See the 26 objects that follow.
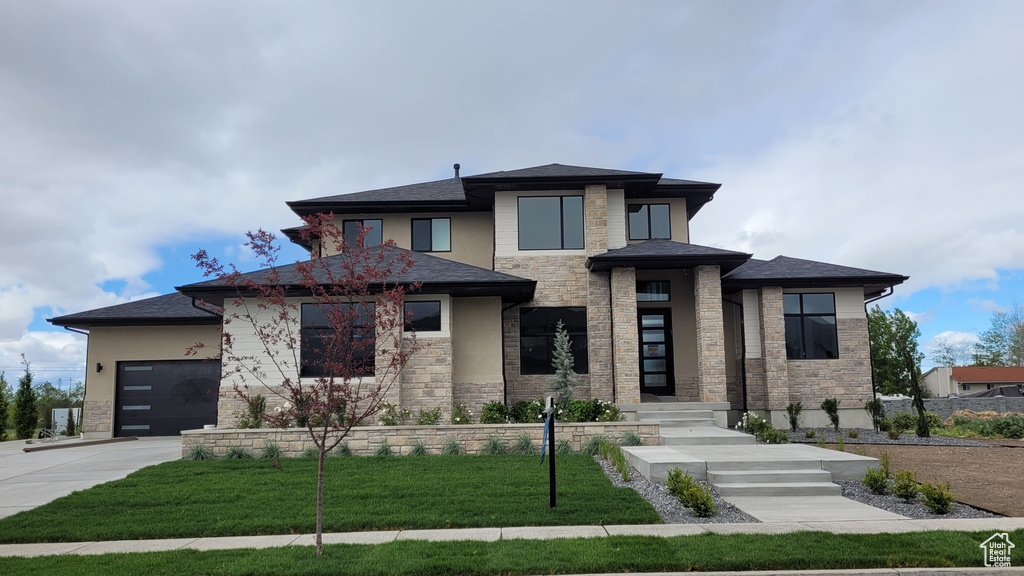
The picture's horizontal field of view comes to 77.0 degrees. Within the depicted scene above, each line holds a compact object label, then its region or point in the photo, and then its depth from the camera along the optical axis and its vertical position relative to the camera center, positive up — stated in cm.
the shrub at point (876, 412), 1601 -107
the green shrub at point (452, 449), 1291 -150
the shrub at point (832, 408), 1573 -95
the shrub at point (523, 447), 1290 -148
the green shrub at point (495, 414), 1404 -90
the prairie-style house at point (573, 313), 1608 +162
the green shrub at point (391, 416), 1418 -94
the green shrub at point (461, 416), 1440 -96
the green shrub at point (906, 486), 837 -153
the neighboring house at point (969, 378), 4466 -71
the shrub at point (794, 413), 1642 -110
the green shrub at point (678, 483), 821 -145
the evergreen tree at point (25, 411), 1978 -102
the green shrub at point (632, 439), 1272 -133
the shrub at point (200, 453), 1283 -153
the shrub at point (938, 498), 775 -156
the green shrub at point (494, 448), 1285 -149
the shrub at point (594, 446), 1262 -145
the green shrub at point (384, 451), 1274 -152
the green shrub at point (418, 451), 1287 -153
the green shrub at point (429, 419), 1416 -99
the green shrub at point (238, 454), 1281 -155
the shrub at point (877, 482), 894 -156
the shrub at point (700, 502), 776 -158
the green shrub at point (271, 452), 1280 -152
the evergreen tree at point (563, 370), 1566 +5
